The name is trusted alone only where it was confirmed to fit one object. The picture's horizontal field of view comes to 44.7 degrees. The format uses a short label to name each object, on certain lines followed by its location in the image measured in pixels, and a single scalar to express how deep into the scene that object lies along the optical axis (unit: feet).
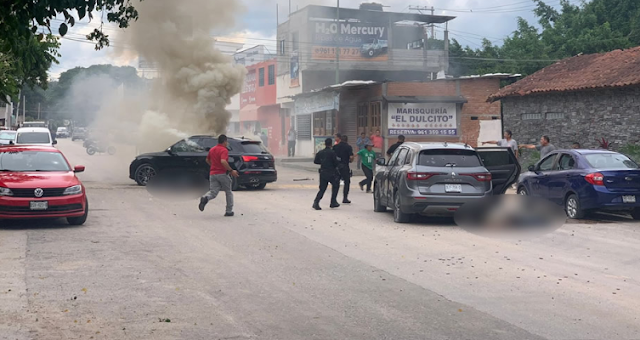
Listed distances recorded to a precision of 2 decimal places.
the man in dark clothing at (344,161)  62.08
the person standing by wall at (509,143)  68.69
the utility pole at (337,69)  149.64
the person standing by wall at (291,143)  157.17
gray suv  47.19
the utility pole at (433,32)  194.61
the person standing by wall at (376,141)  99.76
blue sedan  49.62
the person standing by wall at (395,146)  68.69
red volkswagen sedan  43.52
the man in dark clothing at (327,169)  57.26
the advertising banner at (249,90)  205.16
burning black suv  73.67
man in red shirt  52.13
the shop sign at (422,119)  112.78
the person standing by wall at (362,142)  84.57
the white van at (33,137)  93.01
